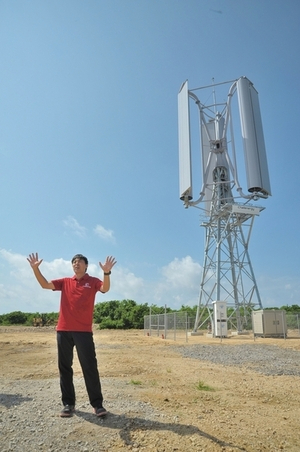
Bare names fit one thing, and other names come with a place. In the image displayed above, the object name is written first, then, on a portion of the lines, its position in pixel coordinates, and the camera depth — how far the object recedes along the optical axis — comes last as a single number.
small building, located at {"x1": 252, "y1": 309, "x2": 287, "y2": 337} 24.05
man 4.56
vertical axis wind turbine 26.94
